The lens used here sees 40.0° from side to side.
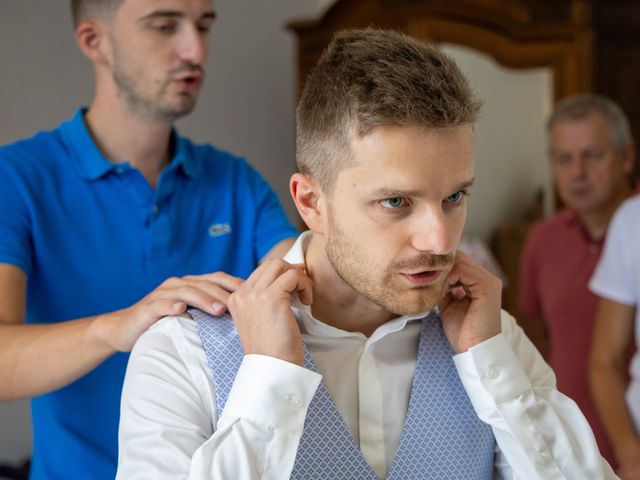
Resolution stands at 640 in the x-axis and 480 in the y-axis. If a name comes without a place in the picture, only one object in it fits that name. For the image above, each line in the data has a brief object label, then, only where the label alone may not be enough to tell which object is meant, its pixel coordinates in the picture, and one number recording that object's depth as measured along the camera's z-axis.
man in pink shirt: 2.92
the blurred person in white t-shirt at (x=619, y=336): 2.26
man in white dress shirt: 1.31
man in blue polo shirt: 1.71
